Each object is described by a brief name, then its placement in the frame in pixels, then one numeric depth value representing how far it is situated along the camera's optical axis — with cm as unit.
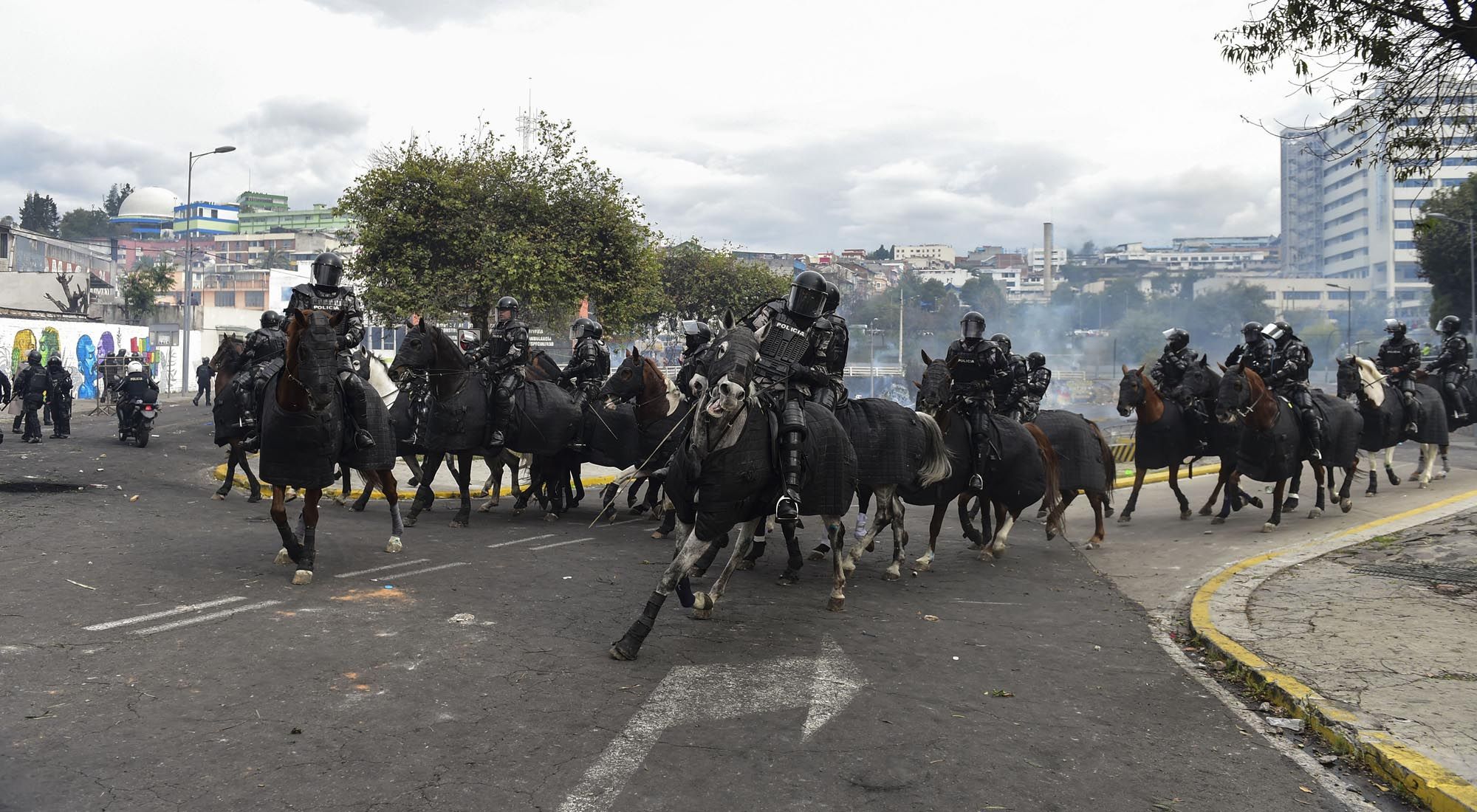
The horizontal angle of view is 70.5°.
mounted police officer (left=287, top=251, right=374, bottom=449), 976
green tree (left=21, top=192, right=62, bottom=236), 13300
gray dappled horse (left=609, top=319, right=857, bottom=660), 725
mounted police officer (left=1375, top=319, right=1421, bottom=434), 1714
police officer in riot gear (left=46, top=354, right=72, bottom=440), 2227
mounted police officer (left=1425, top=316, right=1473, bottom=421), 1891
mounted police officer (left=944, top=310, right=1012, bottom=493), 1144
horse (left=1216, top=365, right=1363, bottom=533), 1324
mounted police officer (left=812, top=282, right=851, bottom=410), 984
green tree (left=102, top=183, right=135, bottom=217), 17288
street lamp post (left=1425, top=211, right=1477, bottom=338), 4446
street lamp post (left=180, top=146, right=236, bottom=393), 4094
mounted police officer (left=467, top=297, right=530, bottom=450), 1330
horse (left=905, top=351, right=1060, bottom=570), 1116
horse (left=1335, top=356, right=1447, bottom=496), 1659
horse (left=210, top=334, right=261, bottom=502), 1393
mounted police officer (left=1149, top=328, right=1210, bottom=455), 1496
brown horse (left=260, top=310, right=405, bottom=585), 878
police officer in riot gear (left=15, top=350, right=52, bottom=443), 2125
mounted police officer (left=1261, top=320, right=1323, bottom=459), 1424
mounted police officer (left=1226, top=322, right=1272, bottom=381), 1498
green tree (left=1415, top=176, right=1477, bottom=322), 4894
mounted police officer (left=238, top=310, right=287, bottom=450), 1200
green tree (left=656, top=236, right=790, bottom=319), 4706
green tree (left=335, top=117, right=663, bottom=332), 2523
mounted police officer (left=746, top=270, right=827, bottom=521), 775
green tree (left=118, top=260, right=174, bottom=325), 6975
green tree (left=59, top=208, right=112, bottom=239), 16238
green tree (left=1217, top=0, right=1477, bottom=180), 973
